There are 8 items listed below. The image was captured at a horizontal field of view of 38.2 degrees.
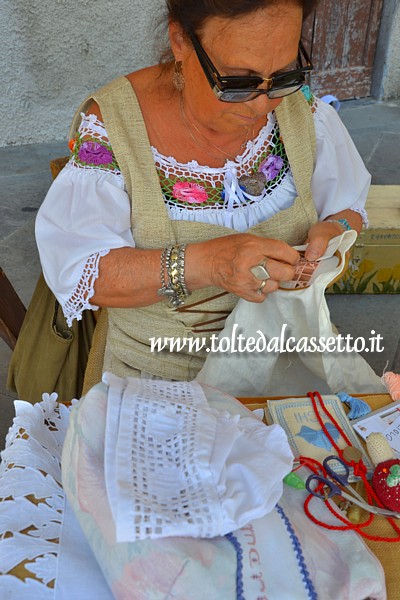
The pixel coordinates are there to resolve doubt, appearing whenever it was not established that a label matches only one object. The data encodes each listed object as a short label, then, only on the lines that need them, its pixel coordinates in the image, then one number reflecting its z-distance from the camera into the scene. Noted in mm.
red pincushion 907
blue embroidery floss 1100
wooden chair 1515
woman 1172
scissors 897
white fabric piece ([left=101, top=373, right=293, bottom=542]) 722
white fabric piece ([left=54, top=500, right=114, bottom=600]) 746
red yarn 849
